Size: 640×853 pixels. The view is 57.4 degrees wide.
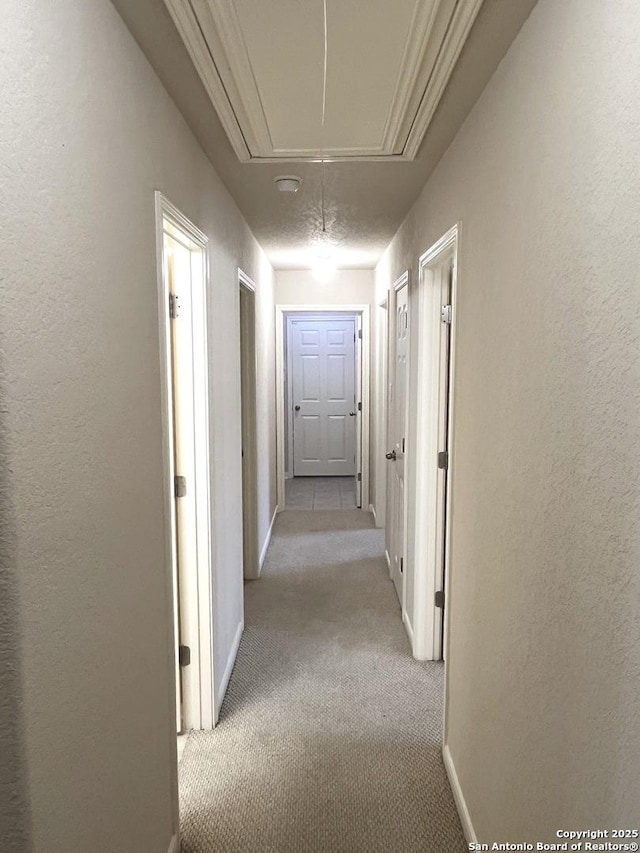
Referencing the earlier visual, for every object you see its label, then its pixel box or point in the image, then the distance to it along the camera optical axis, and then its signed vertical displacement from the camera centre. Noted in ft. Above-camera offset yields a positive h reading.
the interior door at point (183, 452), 7.19 -0.89
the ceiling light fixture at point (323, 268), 14.62 +3.04
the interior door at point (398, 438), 11.53 -1.16
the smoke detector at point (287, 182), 8.30 +2.86
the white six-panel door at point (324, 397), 23.25 -0.56
